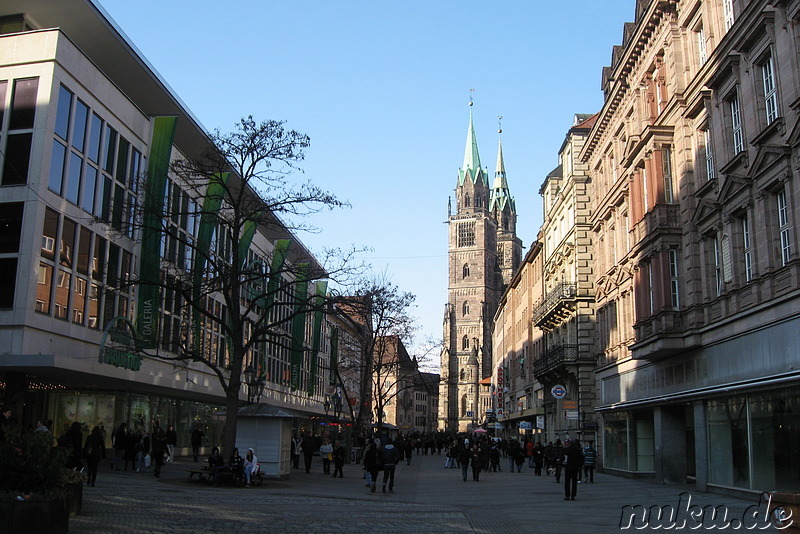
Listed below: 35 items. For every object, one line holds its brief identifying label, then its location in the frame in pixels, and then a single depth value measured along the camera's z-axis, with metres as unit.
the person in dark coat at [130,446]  28.28
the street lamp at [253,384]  31.91
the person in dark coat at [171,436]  31.41
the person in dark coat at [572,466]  21.97
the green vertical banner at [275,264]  29.10
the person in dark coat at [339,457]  33.38
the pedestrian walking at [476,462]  33.12
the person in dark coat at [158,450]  26.36
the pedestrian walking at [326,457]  35.53
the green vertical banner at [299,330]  54.92
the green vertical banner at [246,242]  39.75
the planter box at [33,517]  11.33
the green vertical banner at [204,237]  27.46
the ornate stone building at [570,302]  43.88
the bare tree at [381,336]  48.88
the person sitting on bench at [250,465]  24.69
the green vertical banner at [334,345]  48.91
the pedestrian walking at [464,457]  32.75
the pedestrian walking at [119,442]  27.95
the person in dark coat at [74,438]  21.66
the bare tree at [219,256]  25.83
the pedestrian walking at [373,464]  24.88
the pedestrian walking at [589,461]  30.95
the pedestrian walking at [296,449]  40.55
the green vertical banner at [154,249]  33.00
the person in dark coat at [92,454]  20.66
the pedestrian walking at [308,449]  36.31
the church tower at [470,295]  181.88
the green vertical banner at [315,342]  59.02
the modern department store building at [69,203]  27.27
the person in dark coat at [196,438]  36.94
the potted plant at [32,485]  11.44
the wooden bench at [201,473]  24.70
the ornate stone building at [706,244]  19.52
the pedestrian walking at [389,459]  25.19
